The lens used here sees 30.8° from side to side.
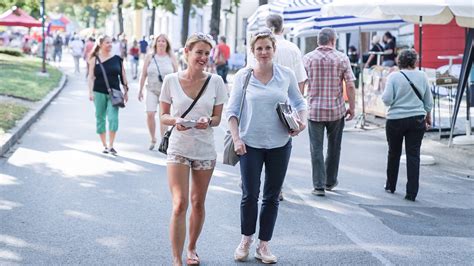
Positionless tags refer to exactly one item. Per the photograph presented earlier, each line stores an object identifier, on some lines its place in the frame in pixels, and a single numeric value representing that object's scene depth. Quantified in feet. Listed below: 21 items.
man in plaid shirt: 30.19
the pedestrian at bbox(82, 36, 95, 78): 119.36
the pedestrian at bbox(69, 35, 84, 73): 124.87
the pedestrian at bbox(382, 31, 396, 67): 72.49
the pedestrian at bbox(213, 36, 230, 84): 89.20
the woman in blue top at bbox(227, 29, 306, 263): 20.71
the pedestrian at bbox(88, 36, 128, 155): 40.60
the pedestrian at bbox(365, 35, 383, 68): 78.02
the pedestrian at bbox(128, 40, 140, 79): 119.25
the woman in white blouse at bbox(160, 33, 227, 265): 19.62
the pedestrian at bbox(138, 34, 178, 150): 41.45
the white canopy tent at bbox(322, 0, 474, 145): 41.27
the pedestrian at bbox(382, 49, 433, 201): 31.17
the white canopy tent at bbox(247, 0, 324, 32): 70.90
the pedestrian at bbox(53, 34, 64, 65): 167.39
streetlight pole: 103.40
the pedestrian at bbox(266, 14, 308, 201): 28.30
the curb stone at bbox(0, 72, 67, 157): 42.19
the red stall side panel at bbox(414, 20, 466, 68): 77.46
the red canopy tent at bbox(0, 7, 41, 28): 133.80
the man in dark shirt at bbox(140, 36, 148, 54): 151.96
